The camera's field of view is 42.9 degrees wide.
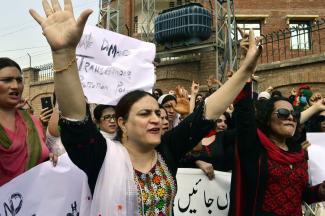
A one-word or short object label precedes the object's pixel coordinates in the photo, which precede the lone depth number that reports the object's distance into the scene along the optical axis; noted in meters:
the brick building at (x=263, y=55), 10.28
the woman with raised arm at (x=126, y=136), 1.68
